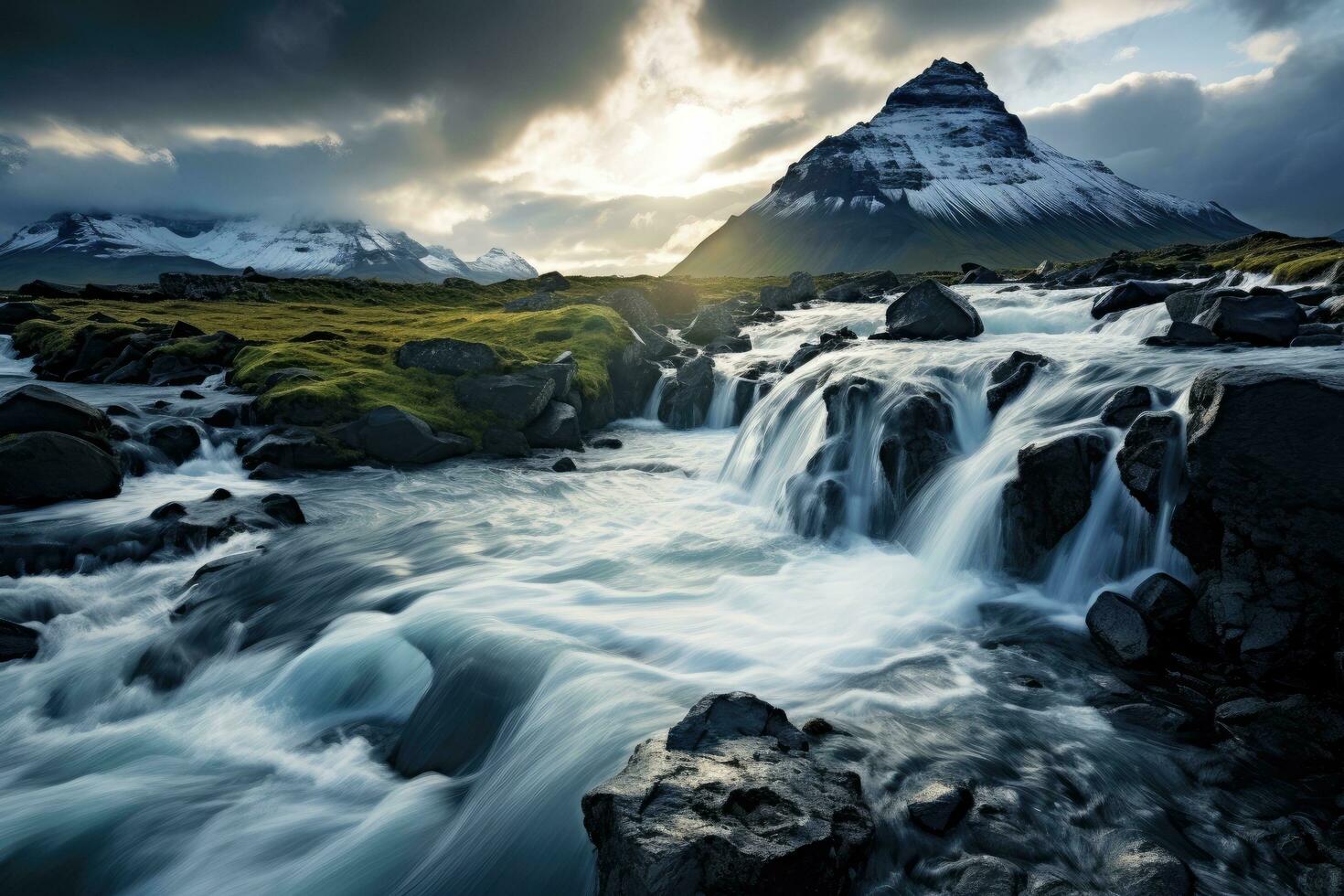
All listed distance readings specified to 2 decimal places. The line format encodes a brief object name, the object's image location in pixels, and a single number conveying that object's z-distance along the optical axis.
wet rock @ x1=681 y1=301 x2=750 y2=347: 40.00
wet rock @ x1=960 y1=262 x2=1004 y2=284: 53.59
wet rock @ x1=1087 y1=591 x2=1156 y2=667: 8.07
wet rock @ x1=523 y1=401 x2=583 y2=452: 22.84
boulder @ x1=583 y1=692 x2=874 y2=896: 4.17
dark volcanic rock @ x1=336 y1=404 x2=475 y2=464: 19.61
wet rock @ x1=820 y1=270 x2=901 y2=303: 57.62
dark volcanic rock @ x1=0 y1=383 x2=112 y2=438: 14.84
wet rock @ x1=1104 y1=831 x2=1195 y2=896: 4.84
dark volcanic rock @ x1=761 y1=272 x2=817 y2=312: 54.31
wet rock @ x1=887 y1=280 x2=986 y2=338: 23.75
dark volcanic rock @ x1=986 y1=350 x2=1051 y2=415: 14.55
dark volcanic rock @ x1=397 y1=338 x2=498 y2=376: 24.67
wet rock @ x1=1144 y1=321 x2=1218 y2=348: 14.86
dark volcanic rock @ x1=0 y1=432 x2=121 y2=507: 13.71
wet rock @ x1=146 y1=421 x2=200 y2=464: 17.97
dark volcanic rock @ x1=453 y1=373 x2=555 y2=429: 22.69
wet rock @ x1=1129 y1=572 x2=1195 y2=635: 8.20
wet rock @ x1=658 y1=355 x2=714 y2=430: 27.69
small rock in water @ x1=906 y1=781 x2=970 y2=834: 5.46
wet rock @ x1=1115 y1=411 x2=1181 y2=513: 9.35
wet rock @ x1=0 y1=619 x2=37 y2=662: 9.62
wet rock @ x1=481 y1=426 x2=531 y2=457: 21.33
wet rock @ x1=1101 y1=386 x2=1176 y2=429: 10.94
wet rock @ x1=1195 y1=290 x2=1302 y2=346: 14.32
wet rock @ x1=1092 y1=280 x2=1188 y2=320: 24.39
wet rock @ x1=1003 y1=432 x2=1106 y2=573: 10.36
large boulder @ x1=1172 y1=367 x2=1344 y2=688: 7.14
